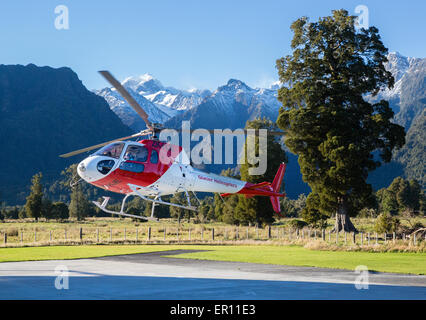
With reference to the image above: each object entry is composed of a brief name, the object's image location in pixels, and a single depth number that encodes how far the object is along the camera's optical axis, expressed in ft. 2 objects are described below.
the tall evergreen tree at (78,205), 275.80
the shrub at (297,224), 161.38
